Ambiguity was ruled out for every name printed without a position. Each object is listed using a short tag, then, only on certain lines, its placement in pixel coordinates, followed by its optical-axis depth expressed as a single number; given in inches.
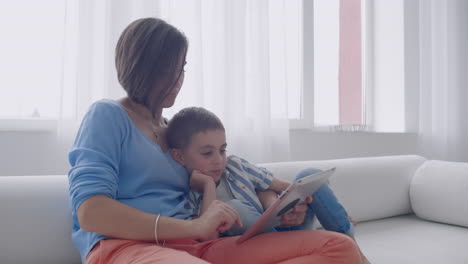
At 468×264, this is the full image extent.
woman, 35.7
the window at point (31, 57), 65.5
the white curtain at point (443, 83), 122.1
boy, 46.7
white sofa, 44.5
